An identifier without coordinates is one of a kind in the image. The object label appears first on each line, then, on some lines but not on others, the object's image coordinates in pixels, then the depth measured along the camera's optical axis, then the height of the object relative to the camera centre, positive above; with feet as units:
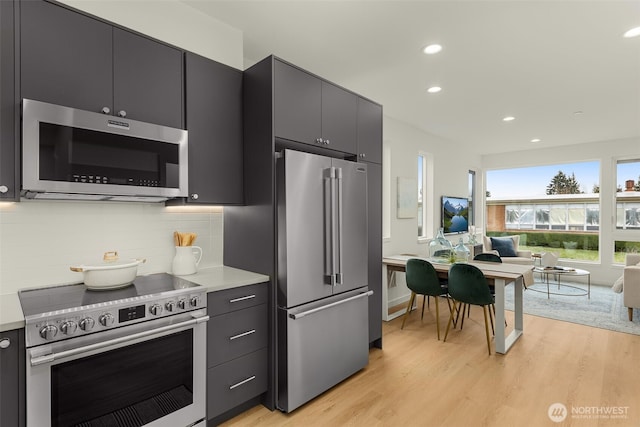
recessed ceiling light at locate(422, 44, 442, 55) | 9.42 +4.73
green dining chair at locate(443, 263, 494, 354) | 10.57 -2.37
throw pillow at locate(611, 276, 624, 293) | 15.28 -3.42
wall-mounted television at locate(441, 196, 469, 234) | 20.04 -0.08
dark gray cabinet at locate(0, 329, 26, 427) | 4.61 -2.28
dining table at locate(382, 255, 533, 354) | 10.57 -2.35
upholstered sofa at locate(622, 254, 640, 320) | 13.25 -2.99
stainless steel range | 4.84 -2.29
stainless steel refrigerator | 7.37 -1.43
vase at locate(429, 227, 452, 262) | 13.97 -1.51
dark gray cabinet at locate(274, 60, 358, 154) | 7.67 +2.64
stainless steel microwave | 5.38 +1.08
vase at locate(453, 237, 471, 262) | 13.38 -1.63
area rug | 13.44 -4.42
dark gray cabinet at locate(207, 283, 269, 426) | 6.70 -2.86
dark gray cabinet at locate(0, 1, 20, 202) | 5.20 +1.67
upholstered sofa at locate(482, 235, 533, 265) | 21.66 -2.28
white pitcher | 7.68 -1.08
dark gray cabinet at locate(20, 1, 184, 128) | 5.52 +2.76
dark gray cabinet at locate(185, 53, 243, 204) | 7.43 +1.96
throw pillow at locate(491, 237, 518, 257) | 21.71 -2.16
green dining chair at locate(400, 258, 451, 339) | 11.87 -2.37
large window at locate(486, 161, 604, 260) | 22.03 +0.44
